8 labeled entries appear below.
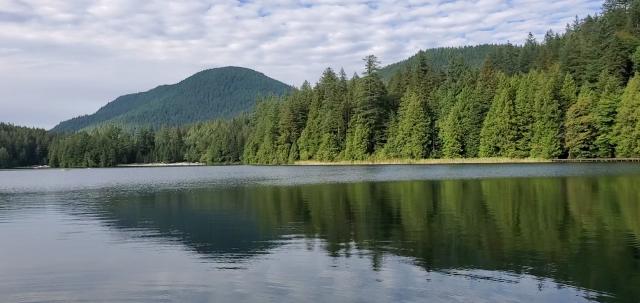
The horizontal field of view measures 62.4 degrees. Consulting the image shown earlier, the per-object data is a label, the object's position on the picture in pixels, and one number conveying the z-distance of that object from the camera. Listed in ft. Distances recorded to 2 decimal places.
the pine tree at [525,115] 329.31
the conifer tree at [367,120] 400.26
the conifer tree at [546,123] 314.55
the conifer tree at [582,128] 297.45
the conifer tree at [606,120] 293.23
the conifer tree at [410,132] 372.79
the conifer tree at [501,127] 332.39
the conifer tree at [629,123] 278.46
